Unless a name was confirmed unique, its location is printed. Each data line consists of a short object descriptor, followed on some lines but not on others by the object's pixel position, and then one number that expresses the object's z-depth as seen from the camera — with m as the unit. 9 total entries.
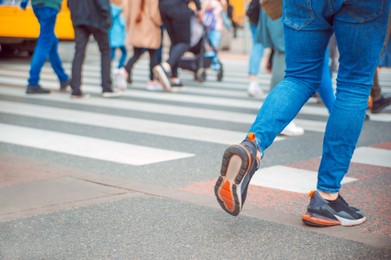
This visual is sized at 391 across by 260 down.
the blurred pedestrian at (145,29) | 14.34
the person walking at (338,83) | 4.62
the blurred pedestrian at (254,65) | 12.80
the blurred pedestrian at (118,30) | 16.18
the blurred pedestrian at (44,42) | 12.47
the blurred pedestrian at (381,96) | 10.82
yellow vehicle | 14.78
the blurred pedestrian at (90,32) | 12.21
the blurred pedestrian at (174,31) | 13.67
